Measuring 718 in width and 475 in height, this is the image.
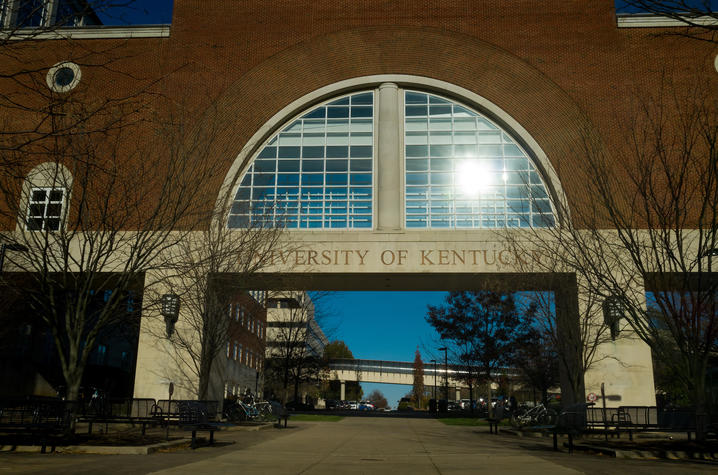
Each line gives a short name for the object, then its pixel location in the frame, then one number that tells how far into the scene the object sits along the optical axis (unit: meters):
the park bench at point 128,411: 16.00
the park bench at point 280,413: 25.66
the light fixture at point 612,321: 22.41
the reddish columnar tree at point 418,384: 104.39
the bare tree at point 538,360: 37.66
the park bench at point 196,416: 14.73
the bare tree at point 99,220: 14.77
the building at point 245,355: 54.57
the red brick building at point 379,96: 26.00
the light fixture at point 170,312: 24.12
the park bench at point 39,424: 13.22
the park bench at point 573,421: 14.28
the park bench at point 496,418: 23.40
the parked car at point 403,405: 84.00
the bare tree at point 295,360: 43.44
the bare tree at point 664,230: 13.95
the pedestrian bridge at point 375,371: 109.50
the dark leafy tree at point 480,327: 37.34
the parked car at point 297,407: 53.16
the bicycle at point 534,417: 26.50
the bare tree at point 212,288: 22.83
